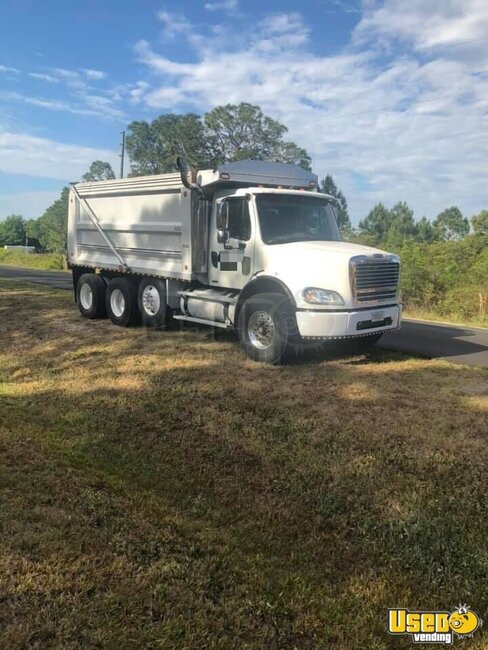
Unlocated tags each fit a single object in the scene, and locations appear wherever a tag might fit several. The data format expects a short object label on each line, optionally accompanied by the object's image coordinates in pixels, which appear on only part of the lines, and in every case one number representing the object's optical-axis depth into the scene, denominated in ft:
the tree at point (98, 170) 269.23
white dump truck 23.44
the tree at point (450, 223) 312.71
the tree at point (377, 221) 351.05
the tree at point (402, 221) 324.60
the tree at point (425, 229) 312.75
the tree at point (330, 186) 274.44
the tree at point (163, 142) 193.06
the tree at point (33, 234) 423.64
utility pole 138.82
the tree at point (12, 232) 451.12
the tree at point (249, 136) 185.06
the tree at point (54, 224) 283.59
